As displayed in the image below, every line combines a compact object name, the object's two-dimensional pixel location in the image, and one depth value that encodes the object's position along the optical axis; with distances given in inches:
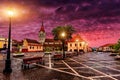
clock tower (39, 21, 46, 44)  1715.3
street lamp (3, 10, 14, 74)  240.7
